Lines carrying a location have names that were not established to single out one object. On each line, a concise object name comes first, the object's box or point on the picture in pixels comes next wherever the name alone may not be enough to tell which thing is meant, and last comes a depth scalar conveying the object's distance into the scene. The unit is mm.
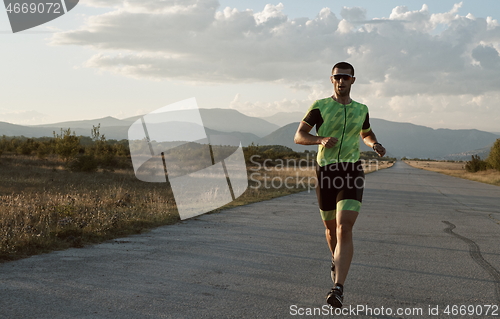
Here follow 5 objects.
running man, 4230
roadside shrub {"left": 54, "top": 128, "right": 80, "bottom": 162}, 33500
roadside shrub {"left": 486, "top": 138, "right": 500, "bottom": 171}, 50812
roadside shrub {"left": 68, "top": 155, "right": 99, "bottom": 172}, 32250
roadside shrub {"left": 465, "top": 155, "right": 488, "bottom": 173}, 58375
